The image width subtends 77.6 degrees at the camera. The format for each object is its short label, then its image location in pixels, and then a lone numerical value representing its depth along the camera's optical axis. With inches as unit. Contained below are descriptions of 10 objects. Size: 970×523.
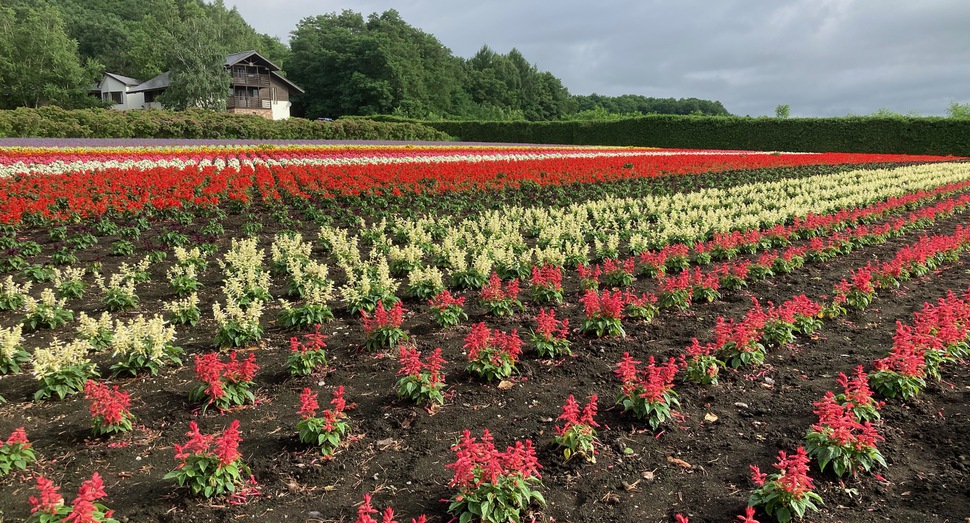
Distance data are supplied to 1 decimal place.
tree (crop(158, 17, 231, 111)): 2375.7
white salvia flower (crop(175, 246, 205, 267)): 348.8
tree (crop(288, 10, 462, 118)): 2765.7
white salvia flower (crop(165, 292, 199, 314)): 264.2
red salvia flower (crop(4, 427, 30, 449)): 157.4
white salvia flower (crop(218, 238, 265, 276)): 338.3
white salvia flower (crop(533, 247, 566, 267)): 365.7
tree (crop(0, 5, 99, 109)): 2373.3
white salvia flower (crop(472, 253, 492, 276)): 333.1
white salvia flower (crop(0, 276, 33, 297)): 275.7
